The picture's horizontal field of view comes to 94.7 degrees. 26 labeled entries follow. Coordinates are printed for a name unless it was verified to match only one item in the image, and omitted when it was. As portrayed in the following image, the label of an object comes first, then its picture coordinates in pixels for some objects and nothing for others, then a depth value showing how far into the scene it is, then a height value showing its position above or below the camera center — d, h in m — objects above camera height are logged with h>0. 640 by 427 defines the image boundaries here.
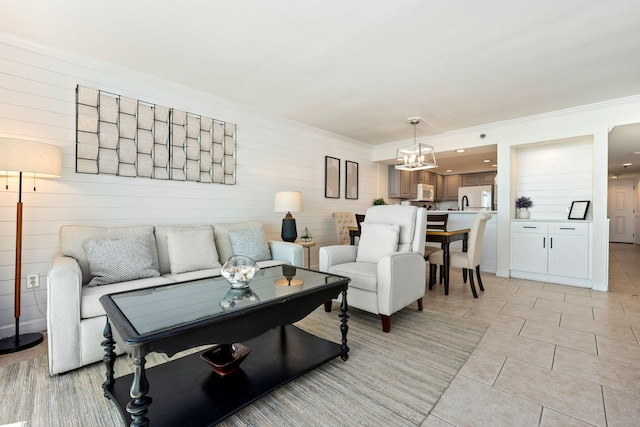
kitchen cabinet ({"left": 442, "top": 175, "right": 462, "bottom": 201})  8.78 +0.85
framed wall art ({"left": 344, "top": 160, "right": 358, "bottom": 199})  5.65 +0.66
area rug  1.48 -1.03
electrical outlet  2.51 -0.60
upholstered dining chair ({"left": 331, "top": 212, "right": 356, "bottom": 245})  5.19 -0.21
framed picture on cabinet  4.27 +0.09
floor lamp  2.07 +0.33
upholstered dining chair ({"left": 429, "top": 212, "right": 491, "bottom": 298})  3.56 -0.51
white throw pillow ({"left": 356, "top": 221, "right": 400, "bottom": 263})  3.05 -0.30
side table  3.89 -0.42
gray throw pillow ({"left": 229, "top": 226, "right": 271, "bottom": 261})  3.26 -0.35
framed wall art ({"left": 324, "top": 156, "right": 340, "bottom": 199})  5.21 +0.65
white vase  4.69 +0.03
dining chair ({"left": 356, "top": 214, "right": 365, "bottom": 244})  4.51 -0.07
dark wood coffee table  1.25 -0.62
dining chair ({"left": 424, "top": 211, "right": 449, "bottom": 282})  3.74 -0.17
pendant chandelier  4.13 +0.85
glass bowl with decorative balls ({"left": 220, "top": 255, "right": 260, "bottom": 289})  1.87 -0.38
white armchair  2.52 -0.47
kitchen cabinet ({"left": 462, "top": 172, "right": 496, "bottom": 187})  8.19 +1.02
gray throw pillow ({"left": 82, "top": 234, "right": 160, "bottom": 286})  2.29 -0.39
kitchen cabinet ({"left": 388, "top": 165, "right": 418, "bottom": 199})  6.62 +0.69
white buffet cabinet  4.01 -0.52
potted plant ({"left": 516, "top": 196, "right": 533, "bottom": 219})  4.72 +0.18
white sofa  1.86 -0.44
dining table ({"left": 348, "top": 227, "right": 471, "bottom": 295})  3.54 -0.31
